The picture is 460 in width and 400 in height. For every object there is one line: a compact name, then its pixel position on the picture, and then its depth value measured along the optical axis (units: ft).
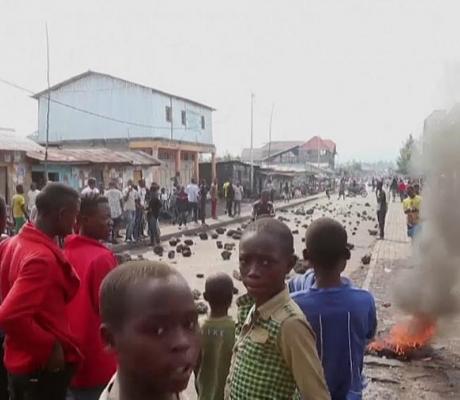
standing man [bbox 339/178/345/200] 170.73
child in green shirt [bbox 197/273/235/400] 10.23
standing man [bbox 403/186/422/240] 45.11
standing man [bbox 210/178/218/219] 85.35
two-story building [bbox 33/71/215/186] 106.93
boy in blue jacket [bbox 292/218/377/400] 8.84
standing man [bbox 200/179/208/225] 77.13
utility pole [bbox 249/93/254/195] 135.48
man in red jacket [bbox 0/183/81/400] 8.68
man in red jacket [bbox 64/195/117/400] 9.59
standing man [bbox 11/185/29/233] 46.26
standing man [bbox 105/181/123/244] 52.13
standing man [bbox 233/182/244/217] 92.68
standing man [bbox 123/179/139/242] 55.67
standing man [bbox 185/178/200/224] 73.18
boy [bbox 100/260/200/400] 4.74
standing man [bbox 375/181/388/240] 60.94
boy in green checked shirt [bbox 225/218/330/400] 6.89
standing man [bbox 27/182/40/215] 48.53
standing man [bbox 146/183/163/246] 54.03
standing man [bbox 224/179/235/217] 90.94
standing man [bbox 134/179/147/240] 56.99
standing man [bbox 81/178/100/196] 46.98
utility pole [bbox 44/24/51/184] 57.71
